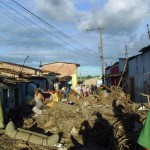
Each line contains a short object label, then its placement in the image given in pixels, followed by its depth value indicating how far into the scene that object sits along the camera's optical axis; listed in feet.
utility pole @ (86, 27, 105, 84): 88.70
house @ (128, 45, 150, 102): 45.33
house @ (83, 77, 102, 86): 156.57
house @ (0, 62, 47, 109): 42.04
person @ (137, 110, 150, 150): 7.23
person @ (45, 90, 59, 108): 46.56
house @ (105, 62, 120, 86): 80.17
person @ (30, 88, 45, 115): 39.37
